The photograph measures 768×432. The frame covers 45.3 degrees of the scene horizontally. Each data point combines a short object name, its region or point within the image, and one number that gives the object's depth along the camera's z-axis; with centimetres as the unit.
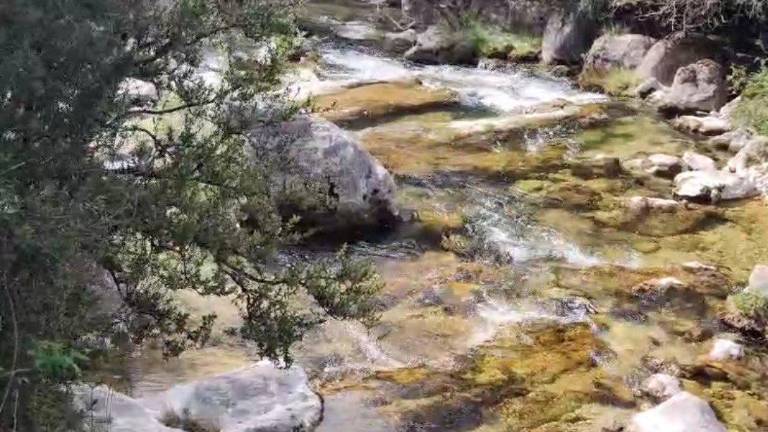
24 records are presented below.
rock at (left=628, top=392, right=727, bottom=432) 631
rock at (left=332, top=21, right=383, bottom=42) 1944
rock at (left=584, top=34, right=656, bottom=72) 1631
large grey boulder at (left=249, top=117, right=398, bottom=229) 917
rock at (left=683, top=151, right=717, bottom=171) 1207
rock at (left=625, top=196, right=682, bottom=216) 1080
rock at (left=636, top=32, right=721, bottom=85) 1575
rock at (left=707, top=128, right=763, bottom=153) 1303
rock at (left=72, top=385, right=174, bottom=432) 513
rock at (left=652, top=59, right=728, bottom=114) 1474
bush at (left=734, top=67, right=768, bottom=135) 1271
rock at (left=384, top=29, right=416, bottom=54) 1873
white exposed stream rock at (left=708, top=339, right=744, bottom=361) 756
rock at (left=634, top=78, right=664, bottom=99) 1549
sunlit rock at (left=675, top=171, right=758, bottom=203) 1123
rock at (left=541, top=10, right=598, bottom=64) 1755
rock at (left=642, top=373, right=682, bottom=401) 698
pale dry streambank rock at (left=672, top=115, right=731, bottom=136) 1378
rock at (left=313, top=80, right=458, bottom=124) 1403
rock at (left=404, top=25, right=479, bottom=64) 1803
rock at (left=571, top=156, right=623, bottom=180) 1196
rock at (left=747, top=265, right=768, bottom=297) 830
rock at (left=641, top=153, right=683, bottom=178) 1214
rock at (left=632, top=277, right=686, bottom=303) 866
